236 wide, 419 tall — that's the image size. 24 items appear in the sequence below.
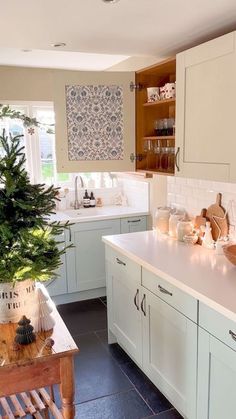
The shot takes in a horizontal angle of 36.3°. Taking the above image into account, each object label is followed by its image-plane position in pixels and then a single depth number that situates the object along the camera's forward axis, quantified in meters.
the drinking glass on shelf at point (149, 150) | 2.77
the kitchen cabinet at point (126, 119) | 2.51
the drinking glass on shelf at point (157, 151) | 2.73
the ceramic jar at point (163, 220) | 2.76
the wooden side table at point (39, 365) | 1.31
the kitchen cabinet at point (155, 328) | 1.83
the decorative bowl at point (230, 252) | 1.94
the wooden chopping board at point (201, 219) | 2.49
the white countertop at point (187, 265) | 1.65
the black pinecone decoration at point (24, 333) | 1.37
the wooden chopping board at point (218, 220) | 2.34
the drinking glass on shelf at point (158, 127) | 2.72
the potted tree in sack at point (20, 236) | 1.41
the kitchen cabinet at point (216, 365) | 1.53
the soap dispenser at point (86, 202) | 4.01
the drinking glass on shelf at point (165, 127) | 2.66
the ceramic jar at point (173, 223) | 2.65
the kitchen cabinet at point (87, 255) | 3.46
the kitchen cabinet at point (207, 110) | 1.86
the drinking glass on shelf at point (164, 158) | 2.66
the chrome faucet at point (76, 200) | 3.99
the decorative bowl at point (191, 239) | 2.49
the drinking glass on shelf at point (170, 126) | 2.59
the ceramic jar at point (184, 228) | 2.54
